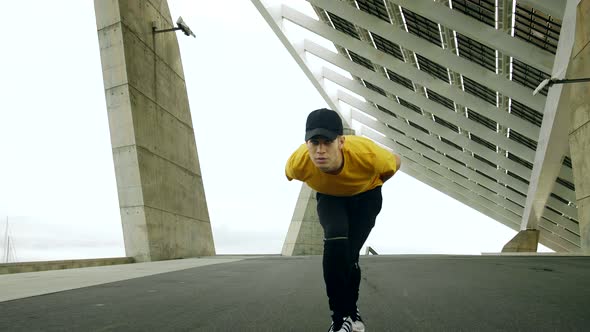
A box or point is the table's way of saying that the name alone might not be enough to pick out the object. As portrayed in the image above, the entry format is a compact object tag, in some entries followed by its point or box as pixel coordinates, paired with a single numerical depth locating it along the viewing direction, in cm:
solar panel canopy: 1858
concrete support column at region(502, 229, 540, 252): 3359
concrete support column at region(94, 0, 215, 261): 1320
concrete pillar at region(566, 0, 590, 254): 1395
